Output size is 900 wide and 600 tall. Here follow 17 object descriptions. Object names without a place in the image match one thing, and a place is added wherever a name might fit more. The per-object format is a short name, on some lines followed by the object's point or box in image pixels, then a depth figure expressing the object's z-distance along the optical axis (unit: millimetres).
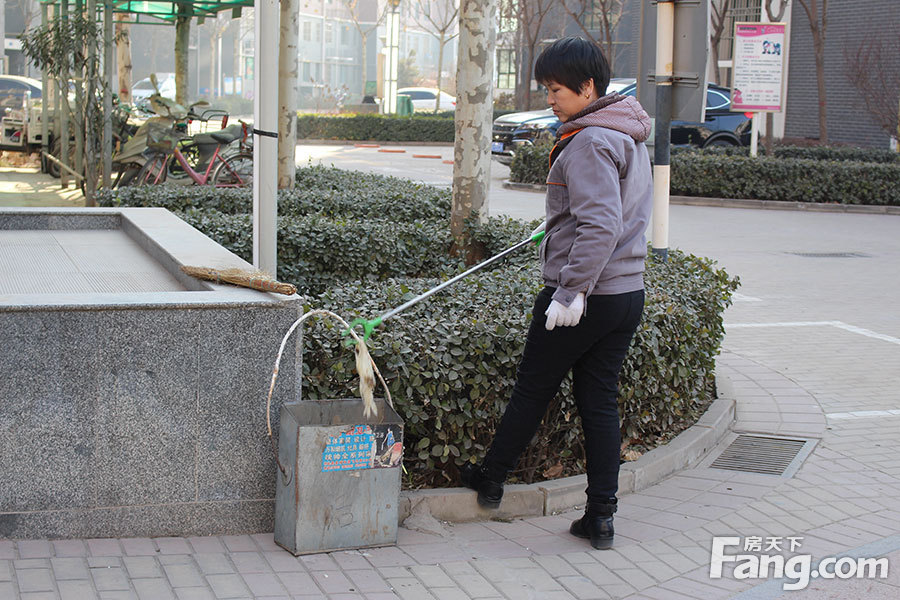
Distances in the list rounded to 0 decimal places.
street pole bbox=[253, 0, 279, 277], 4324
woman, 3637
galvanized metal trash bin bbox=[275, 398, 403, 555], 3643
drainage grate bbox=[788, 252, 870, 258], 12680
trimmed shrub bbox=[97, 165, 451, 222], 8742
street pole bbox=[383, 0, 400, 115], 40969
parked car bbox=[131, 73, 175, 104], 45188
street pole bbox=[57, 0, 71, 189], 13938
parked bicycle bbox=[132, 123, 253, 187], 12000
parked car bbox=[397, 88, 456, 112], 50062
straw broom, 3869
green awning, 14328
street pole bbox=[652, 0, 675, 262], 6004
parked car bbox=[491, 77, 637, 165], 22031
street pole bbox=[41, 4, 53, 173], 16562
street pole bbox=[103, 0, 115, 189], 12727
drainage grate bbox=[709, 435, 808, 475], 5094
